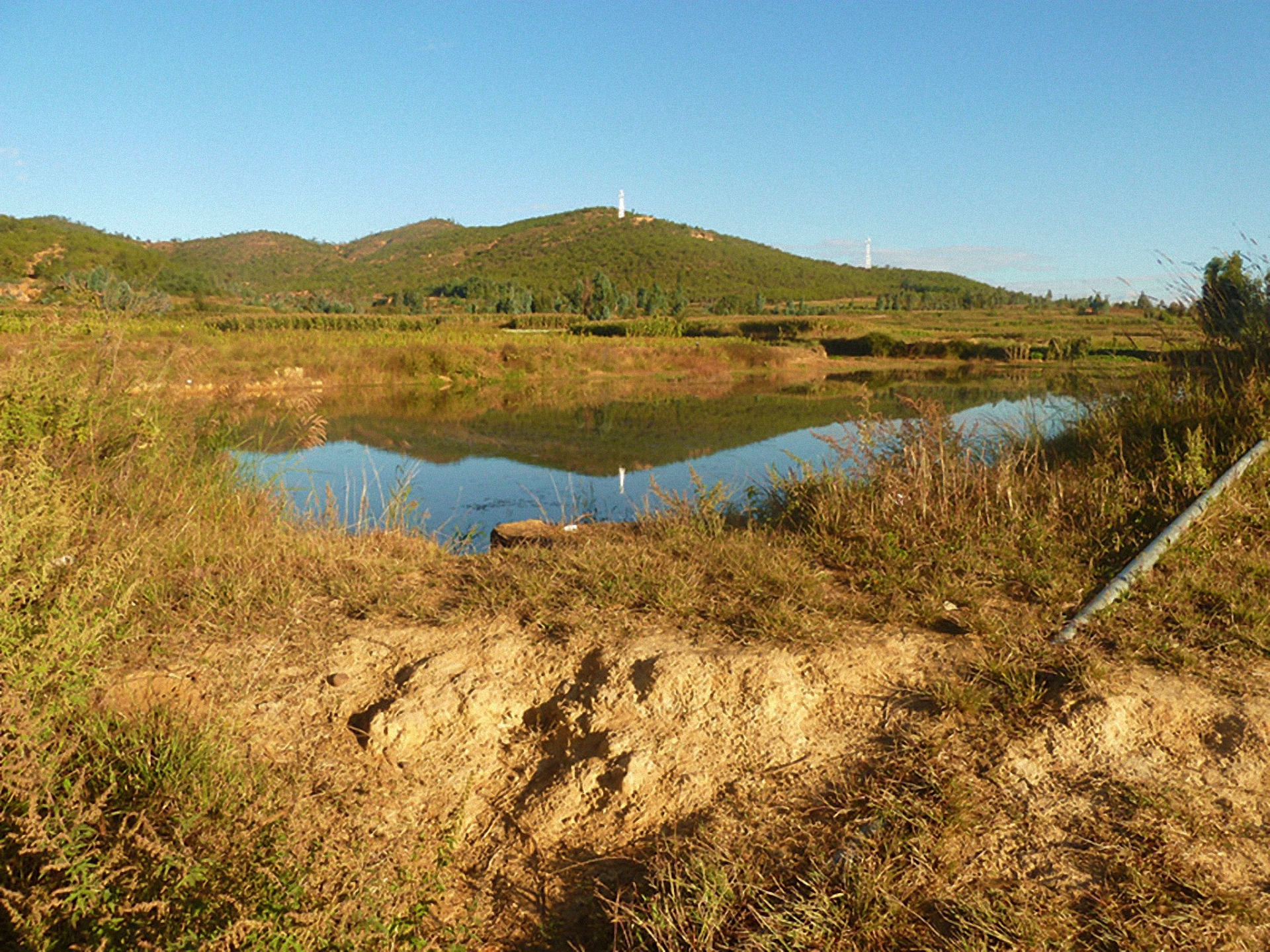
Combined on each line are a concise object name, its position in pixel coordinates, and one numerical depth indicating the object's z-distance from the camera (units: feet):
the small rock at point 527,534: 20.38
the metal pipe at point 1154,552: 11.39
